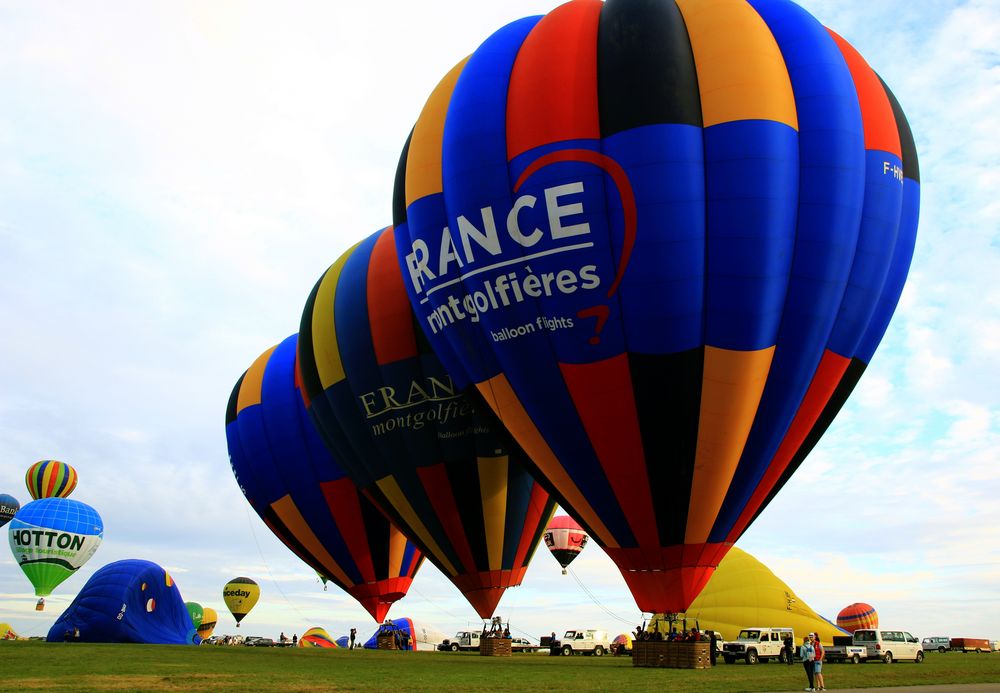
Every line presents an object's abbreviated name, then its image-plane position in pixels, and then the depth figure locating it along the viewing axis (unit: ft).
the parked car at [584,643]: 111.14
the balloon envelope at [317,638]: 197.57
